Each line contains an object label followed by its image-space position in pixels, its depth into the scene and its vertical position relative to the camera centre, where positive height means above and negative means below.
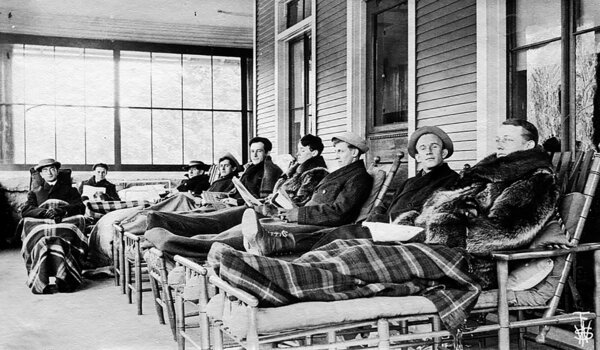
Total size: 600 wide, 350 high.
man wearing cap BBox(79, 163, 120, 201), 9.05 -0.14
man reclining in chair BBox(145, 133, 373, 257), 4.18 -0.26
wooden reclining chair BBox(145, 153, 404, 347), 3.83 -0.58
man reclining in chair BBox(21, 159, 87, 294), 6.25 -0.61
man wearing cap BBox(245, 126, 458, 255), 4.15 -0.14
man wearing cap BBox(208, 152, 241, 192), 7.81 -0.04
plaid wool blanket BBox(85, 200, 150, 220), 7.51 -0.40
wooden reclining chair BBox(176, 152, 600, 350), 2.54 -0.59
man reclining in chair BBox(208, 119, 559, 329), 2.64 -0.37
